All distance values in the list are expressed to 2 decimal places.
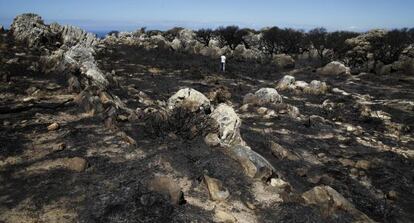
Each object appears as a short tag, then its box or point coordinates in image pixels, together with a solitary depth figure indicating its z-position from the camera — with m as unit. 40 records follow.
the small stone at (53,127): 8.20
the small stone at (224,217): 5.27
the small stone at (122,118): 9.05
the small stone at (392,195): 7.58
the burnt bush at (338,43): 31.44
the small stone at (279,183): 6.48
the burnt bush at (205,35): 43.06
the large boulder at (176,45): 34.37
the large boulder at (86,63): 13.38
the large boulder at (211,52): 31.45
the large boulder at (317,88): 18.39
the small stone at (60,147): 7.18
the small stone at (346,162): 9.30
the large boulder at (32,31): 22.53
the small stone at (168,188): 5.58
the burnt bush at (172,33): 46.42
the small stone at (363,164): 9.11
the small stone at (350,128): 12.40
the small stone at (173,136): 8.03
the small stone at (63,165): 6.40
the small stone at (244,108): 14.12
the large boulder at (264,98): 15.03
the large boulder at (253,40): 37.91
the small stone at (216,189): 5.86
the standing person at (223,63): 23.64
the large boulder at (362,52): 24.53
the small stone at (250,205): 5.76
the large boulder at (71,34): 25.86
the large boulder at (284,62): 28.58
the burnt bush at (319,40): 34.17
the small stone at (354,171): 8.75
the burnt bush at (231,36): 40.31
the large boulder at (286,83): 19.31
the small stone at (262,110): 13.63
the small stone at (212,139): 7.94
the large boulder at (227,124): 8.45
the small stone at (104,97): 10.33
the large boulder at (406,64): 22.38
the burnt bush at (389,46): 26.61
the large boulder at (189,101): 11.09
